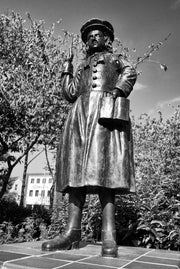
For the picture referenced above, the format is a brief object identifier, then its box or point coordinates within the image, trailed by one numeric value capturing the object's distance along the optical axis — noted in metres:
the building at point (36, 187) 69.67
